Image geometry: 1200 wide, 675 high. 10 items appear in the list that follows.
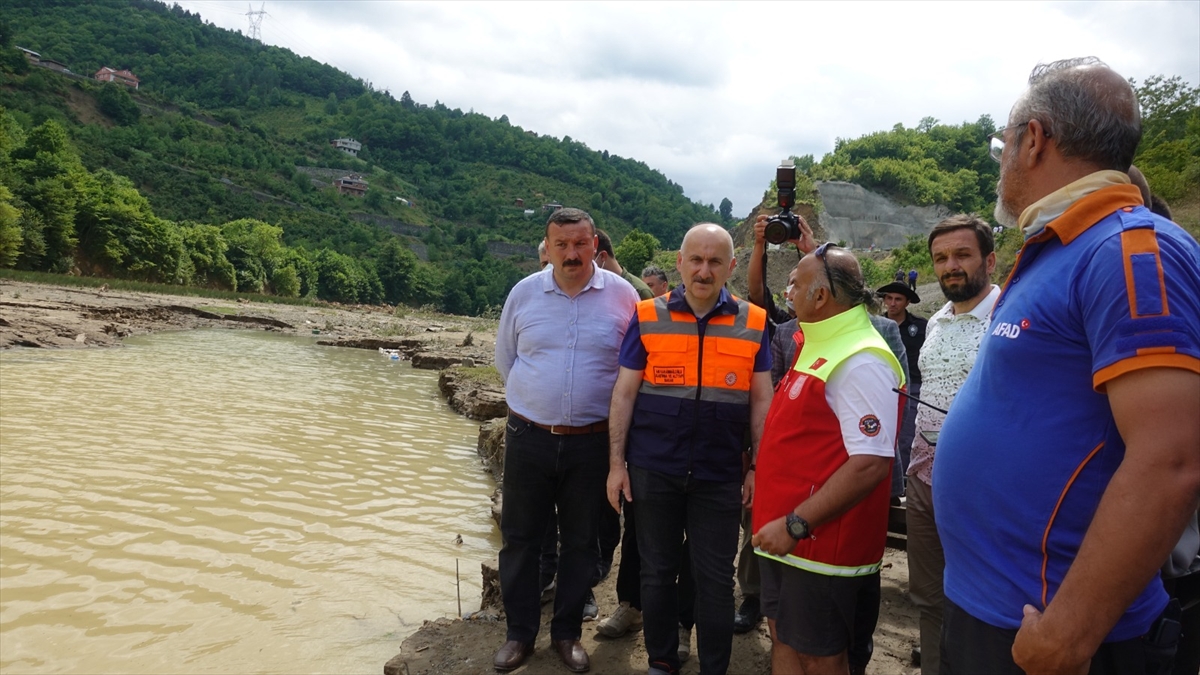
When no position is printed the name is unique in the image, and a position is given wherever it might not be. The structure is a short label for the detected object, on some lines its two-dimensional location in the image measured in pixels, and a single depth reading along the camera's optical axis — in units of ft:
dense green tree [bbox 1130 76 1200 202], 64.69
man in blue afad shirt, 3.89
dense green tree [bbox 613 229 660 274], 147.84
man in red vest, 7.64
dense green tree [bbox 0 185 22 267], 105.81
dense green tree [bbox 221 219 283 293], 192.85
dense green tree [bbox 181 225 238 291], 170.30
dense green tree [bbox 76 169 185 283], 133.59
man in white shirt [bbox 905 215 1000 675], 9.45
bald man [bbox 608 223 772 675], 10.03
